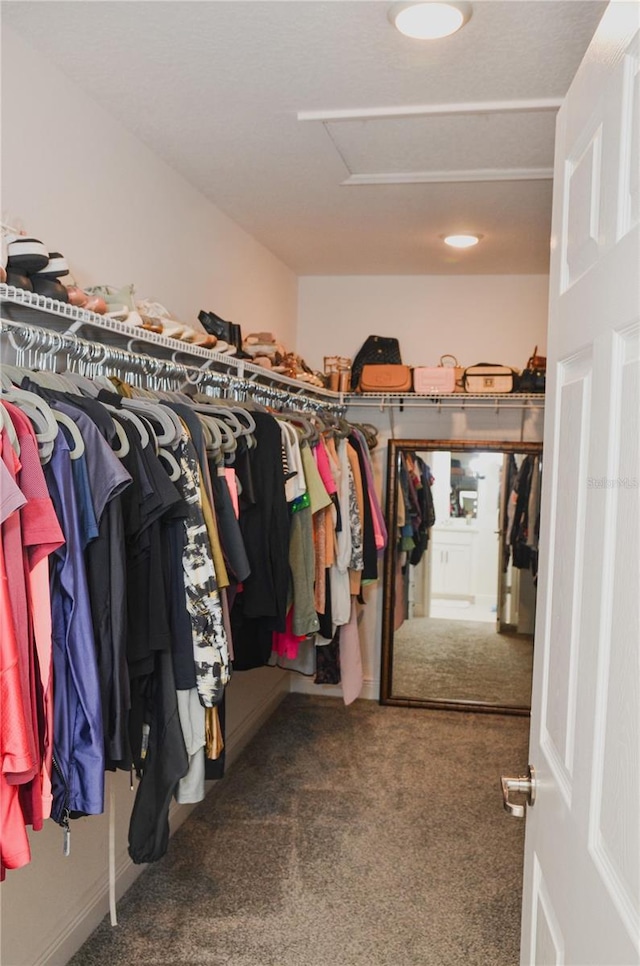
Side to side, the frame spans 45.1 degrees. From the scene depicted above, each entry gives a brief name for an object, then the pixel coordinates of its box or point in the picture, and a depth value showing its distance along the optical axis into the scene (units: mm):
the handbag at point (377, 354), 4488
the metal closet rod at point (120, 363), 1715
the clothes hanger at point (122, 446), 1564
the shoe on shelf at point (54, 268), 1759
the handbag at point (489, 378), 4066
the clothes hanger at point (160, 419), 1750
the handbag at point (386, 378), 4230
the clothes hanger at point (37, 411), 1375
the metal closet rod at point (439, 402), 4285
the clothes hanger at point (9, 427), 1254
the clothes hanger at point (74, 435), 1421
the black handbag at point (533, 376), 4051
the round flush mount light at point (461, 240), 3730
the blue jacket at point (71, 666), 1390
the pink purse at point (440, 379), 4156
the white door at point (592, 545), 777
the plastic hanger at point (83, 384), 1691
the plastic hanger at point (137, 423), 1649
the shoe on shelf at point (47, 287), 1744
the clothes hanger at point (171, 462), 1738
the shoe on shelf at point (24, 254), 1691
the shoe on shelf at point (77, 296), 1835
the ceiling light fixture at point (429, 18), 1753
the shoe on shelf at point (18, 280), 1677
